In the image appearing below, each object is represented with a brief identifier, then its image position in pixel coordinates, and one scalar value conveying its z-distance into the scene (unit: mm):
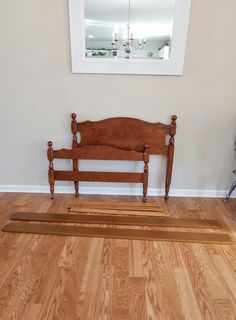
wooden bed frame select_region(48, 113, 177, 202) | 2365
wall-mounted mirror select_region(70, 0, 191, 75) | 2143
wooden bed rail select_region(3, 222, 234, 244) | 1830
